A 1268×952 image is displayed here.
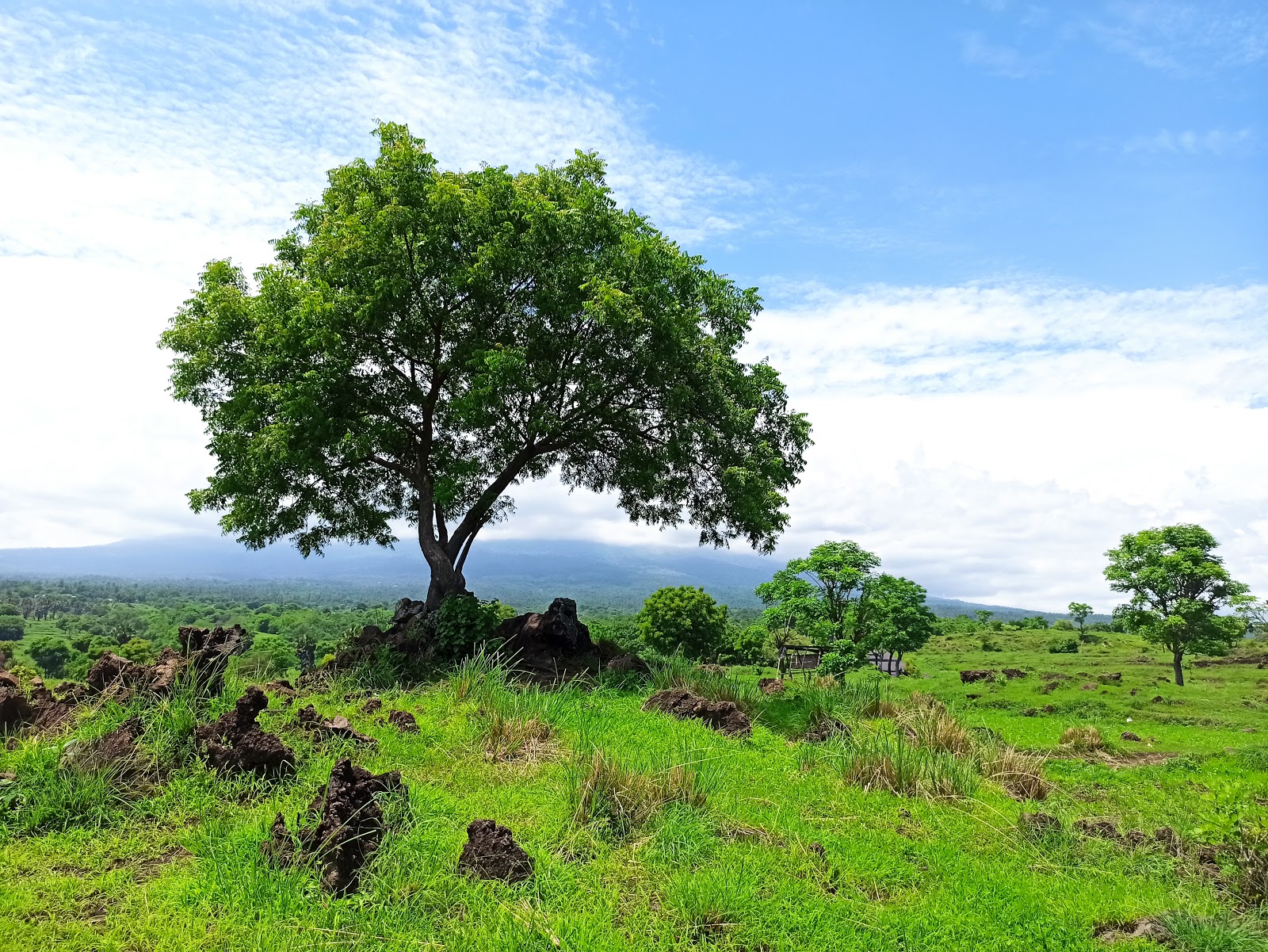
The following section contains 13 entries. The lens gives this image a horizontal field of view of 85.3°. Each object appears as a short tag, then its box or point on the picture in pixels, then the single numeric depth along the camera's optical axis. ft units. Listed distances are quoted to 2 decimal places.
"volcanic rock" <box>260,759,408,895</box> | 17.35
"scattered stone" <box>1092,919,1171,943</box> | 16.83
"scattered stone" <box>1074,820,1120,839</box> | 23.93
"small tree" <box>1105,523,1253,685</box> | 108.17
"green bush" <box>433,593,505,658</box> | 54.44
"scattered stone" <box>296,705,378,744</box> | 28.89
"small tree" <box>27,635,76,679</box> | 180.14
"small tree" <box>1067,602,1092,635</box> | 173.68
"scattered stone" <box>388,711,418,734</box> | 31.91
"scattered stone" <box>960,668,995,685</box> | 101.71
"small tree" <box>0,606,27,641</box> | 248.93
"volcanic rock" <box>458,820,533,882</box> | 17.54
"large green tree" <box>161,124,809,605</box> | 53.06
